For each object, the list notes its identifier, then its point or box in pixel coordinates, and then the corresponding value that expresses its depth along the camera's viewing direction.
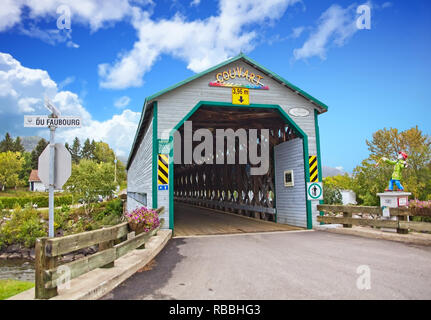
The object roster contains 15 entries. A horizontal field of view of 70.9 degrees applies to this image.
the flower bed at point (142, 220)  6.10
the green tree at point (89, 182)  32.56
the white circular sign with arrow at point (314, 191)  9.67
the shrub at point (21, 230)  20.73
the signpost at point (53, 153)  4.55
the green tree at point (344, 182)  17.08
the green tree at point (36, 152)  67.44
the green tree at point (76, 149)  91.63
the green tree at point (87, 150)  92.69
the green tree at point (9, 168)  54.59
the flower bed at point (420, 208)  6.76
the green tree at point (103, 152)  86.06
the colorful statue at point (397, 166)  8.27
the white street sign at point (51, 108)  4.55
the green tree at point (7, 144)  68.69
